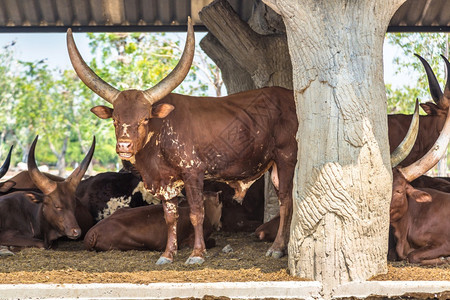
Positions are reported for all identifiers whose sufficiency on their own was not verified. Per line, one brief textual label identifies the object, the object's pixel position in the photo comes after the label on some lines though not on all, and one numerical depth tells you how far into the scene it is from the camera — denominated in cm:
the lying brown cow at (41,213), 767
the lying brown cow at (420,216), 622
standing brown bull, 628
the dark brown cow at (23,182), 901
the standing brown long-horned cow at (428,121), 819
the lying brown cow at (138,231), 748
